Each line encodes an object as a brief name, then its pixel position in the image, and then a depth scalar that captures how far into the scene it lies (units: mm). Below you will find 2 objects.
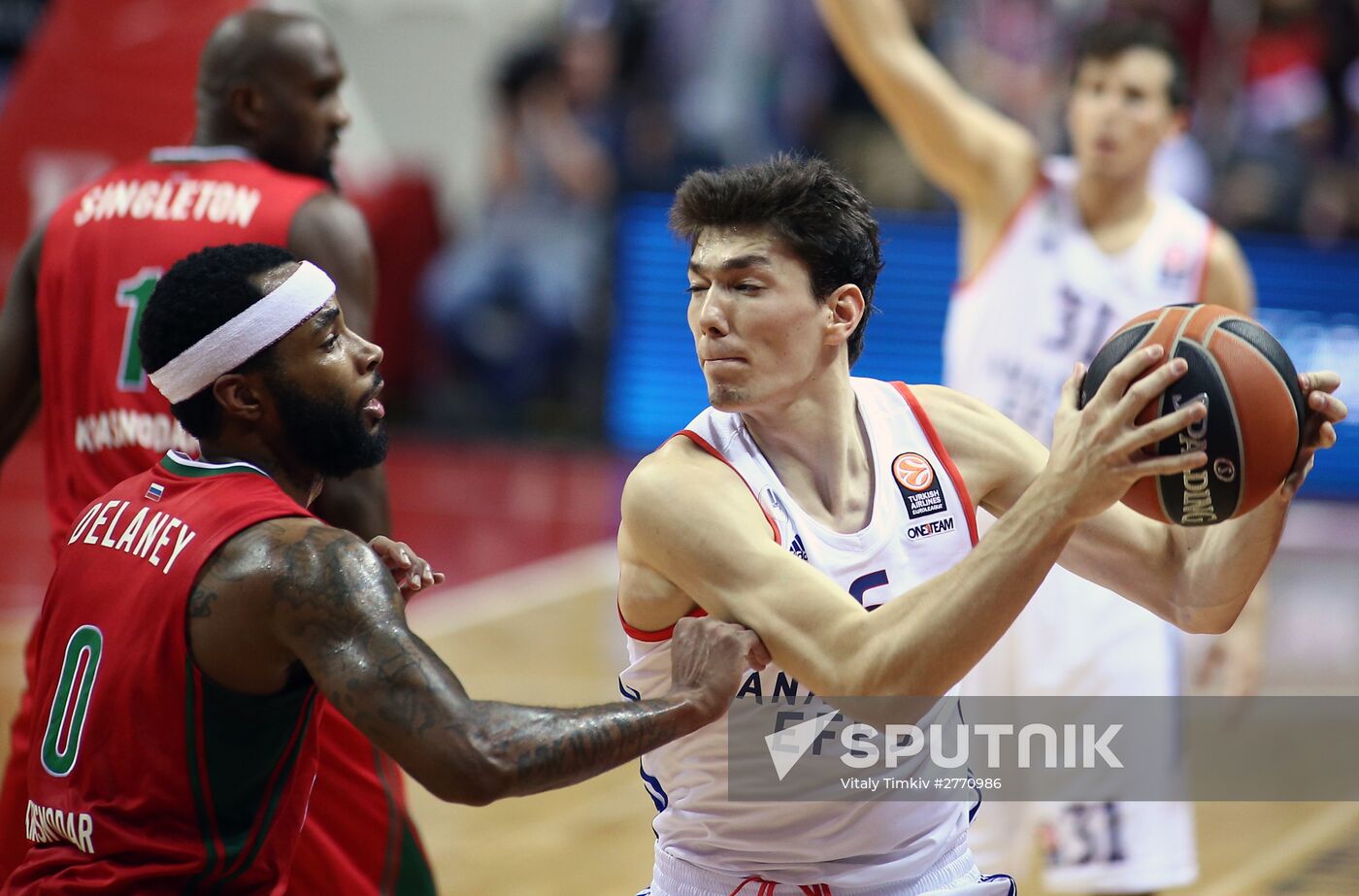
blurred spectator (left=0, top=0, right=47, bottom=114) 27844
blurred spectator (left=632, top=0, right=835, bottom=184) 23406
